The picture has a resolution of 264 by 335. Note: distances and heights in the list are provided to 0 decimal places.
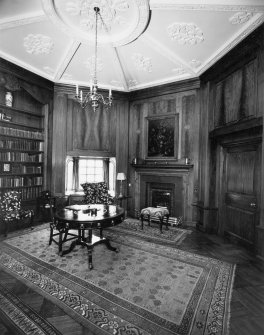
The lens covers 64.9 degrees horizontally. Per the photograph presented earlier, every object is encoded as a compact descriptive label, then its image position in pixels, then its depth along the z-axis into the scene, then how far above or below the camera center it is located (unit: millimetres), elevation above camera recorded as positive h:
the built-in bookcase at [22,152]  5273 +448
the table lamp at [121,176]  6414 -205
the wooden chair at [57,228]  3727 -1216
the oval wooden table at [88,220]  3404 -844
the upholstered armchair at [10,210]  4938 -1011
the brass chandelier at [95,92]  3655 +1373
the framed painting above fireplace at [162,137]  6258 +1026
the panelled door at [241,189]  4207 -411
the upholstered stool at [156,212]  5293 -1104
